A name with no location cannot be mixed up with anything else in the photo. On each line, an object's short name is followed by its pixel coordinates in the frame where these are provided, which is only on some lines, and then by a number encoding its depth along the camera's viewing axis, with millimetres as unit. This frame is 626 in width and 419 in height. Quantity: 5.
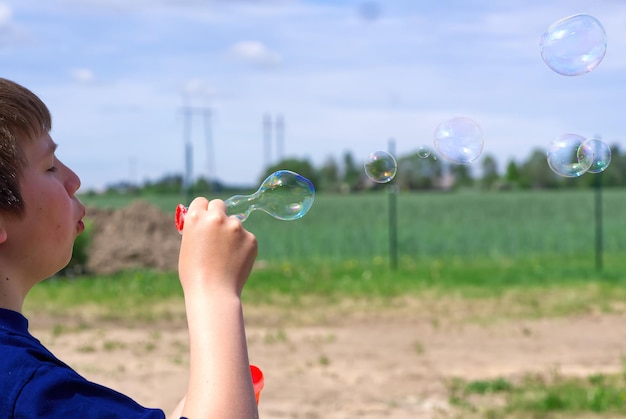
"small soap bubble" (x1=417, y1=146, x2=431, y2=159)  3225
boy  1038
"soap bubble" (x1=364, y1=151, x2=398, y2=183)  3012
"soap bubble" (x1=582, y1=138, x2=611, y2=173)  2963
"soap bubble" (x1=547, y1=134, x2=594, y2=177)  2977
